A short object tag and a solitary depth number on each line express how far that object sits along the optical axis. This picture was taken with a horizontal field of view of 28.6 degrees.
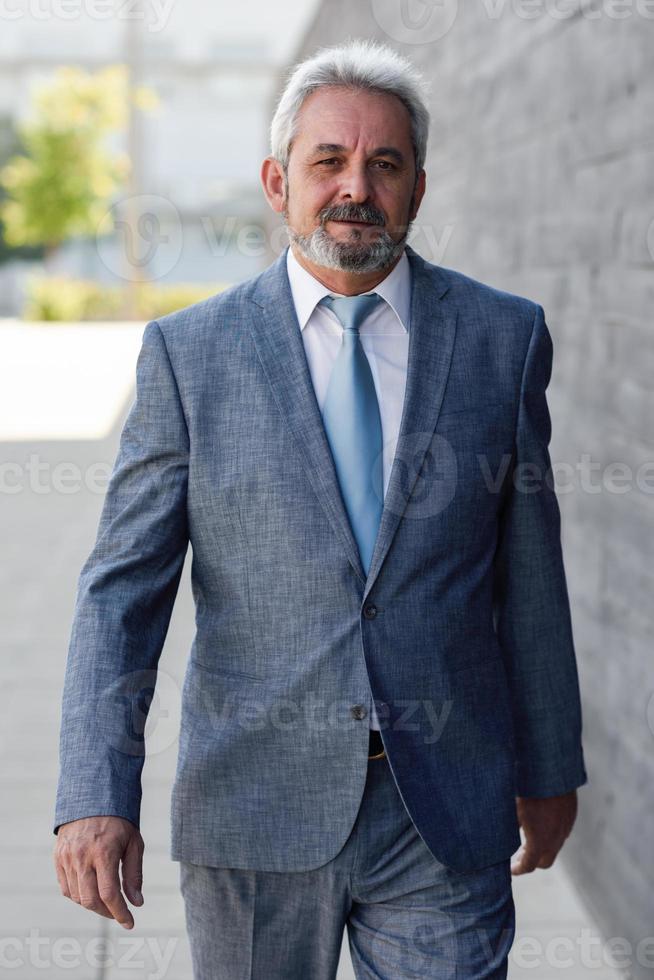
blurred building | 34.12
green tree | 31.41
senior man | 2.02
